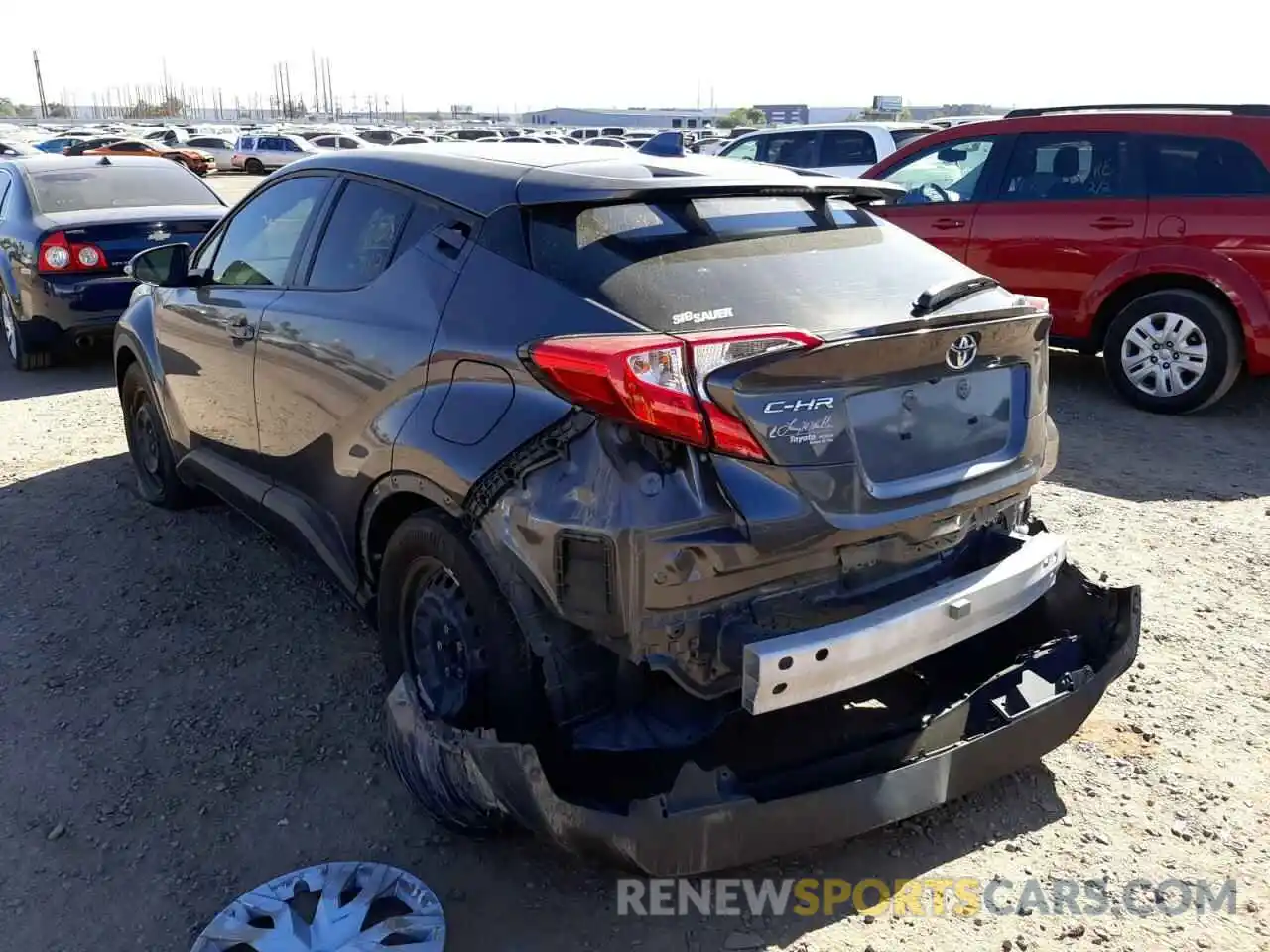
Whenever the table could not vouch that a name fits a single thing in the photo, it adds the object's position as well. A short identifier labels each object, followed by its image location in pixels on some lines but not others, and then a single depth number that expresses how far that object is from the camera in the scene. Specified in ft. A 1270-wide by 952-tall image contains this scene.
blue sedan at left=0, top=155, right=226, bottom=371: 25.50
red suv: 21.38
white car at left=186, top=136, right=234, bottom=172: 117.08
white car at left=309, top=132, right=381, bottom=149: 107.07
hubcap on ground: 8.05
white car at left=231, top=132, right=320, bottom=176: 113.50
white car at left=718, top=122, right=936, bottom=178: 43.55
